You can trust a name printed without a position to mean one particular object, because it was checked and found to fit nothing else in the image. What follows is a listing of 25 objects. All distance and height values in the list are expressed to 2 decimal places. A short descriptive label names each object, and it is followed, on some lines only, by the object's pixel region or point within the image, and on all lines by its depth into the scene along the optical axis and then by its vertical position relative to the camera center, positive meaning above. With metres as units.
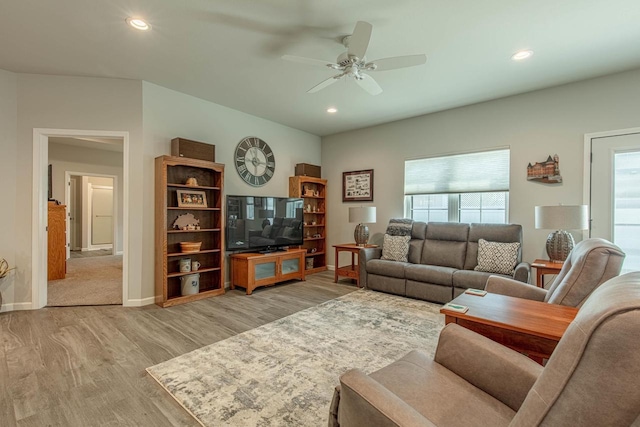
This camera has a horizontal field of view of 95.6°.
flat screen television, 4.32 -0.16
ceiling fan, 2.19 +1.31
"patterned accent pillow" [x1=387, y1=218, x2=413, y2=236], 4.59 -0.21
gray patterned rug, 1.74 -1.17
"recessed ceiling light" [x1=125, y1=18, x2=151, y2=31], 2.44 +1.62
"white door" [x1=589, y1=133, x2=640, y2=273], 3.21 +0.25
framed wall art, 5.40 +0.52
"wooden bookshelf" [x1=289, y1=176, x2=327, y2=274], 5.46 -0.10
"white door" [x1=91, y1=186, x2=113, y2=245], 8.21 -0.10
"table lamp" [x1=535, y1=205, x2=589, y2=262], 3.05 -0.09
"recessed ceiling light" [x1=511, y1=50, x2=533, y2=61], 2.87 +1.61
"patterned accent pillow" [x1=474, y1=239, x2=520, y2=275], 3.54 -0.54
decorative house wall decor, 3.66 +0.56
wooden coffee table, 1.42 -0.56
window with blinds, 4.18 +0.41
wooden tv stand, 4.18 -0.86
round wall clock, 4.70 +0.87
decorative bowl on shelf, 3.80 -0.45
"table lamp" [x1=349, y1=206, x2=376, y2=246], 4.76 -0.09
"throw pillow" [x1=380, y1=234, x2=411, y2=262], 4.37 -0.53
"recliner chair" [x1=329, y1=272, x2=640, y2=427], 0.56 -0.57
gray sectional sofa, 3.61 -0.70
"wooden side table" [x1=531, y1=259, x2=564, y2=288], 3.05 -0.57
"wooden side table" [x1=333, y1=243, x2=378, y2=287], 4.63 -0.93
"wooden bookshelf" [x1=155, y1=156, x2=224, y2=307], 3.60 -0.24
